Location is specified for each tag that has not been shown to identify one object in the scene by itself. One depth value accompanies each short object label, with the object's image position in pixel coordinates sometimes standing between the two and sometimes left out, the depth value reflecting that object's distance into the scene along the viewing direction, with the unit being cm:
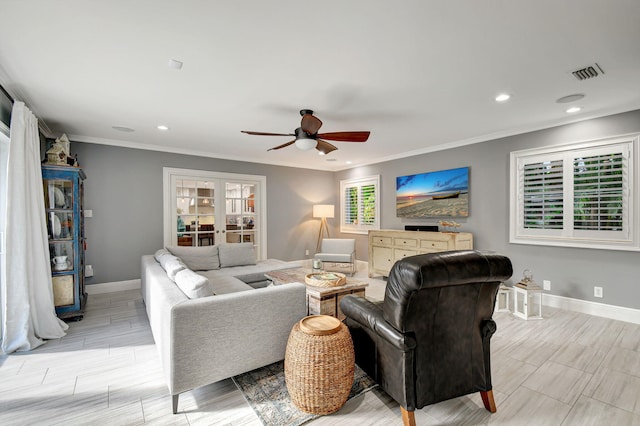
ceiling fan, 304
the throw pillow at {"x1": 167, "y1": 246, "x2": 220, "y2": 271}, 420
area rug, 178
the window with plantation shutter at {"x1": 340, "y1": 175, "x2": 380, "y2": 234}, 625
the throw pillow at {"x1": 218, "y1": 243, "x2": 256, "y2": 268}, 448
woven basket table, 176
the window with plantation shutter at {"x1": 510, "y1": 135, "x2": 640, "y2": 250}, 326
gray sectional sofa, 182
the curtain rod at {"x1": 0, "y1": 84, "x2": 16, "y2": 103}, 263
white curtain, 268
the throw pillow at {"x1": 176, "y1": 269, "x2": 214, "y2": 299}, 209
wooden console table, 447
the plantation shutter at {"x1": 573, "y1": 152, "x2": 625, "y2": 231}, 331
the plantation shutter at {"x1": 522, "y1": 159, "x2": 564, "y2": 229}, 374
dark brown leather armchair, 155
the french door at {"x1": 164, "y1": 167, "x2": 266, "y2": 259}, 516
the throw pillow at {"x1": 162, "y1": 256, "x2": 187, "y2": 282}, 264
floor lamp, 659
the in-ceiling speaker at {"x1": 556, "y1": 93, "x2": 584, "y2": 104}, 290
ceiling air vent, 235
